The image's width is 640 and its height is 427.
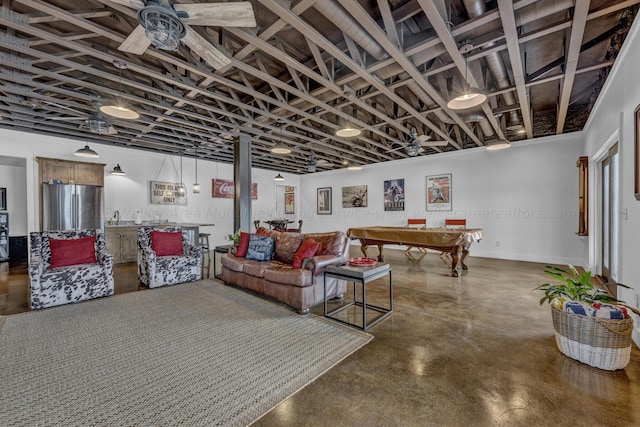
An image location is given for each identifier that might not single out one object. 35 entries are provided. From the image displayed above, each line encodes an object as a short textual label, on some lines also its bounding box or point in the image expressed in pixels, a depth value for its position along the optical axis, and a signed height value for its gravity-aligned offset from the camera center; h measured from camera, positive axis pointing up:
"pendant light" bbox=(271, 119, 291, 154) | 5.69 +1.29
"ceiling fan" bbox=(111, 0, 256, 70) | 1.87 +1.40
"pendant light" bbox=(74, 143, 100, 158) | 5.32 +1.20
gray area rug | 1.66 -1.16
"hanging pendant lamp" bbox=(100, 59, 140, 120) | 3.44 +1.31
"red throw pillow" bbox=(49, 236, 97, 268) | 3.72 -0.51
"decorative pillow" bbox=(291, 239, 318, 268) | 3.43 -0.50
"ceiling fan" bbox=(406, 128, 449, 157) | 5.59 +1.39
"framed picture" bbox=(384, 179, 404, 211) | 8.75 +0.51
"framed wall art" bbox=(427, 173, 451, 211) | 7.83 +0.51
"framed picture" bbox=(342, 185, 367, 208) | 9.71 +0.53
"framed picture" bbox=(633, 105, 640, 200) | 2.42 +0.46
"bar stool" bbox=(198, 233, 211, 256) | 6.85 -0.79
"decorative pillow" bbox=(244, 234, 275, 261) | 4.12 -0.53
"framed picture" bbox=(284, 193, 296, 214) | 11.74 +0.38
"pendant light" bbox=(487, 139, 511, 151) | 5.20 +1.24
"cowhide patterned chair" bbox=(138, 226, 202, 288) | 4.27 -0.71
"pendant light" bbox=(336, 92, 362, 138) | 4.35 +1.26
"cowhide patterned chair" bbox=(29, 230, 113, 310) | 3.35 -0.69
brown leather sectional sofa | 3.23 -0.76
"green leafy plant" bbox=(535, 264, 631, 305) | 2.29 -0.71
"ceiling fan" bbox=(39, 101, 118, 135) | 4.16 +1.42
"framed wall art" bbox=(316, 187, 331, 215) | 10.80 +0.42
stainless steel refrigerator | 5.73 +0.16
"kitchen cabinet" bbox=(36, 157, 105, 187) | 5.82 +0.95
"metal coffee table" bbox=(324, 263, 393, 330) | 2.85 -0.69
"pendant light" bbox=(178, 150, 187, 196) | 8.13 +0.71
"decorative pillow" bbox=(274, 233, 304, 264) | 4.00 -0.50
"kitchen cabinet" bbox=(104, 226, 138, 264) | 6.23 -0.65
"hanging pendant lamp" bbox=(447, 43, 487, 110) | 2.90 +1.25
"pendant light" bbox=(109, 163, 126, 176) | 6.43 +1.00
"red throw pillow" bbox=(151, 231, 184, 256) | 4.59 -0.49
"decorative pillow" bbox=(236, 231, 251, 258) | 4.34 -0.51
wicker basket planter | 2.01 -0.99
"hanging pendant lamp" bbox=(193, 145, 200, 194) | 8.07 +0.76
